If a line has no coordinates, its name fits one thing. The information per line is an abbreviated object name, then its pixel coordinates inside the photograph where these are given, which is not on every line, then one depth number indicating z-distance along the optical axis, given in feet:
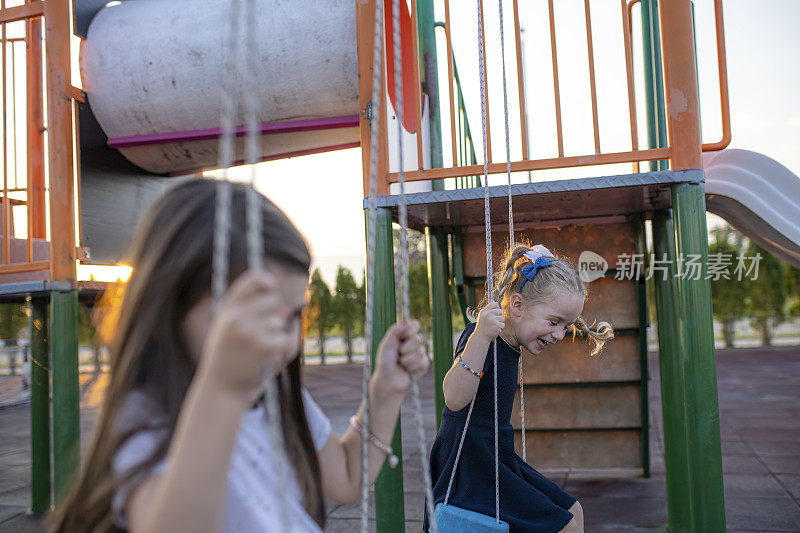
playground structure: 8.86
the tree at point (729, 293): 55.42
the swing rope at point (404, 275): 3.57
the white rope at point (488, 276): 6.57
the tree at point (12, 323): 56.54
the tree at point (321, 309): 54.67
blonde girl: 7.64
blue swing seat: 7.15
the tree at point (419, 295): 53.31
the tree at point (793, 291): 53.78
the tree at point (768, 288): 54.65
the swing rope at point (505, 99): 7.57
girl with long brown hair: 2.41
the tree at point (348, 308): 57.21
